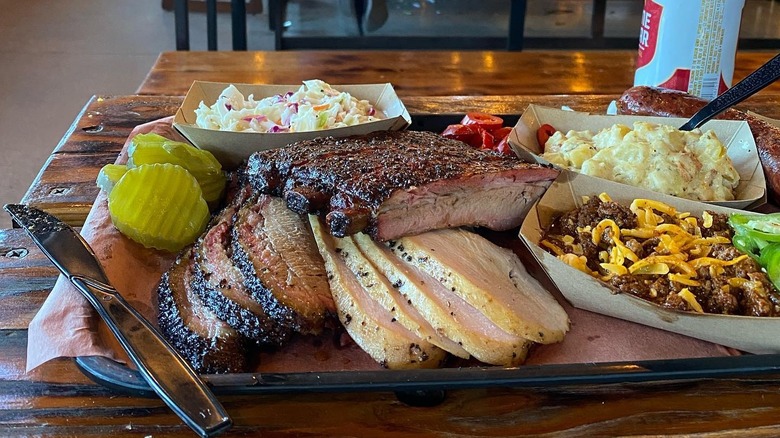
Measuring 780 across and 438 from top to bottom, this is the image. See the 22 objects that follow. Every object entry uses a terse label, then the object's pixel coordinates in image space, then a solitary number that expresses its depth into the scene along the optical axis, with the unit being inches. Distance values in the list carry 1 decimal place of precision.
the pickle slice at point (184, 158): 14.9
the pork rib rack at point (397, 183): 11.8
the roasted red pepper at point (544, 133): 17.1
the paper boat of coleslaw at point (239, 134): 16.3
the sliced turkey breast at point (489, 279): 11.0
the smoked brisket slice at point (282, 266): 11.1
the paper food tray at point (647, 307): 10.6
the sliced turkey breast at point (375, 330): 10.7
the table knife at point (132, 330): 8.6
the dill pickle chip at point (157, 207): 13.2
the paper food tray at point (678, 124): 15.5
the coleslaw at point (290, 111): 17.1
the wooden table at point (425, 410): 9.7
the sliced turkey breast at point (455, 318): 10.7
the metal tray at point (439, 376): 9.4
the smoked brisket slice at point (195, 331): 10.7
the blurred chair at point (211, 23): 31.9
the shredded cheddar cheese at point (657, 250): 11.5
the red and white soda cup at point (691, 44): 18.1
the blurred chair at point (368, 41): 38.6
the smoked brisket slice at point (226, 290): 11.0
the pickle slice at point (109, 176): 14.3
